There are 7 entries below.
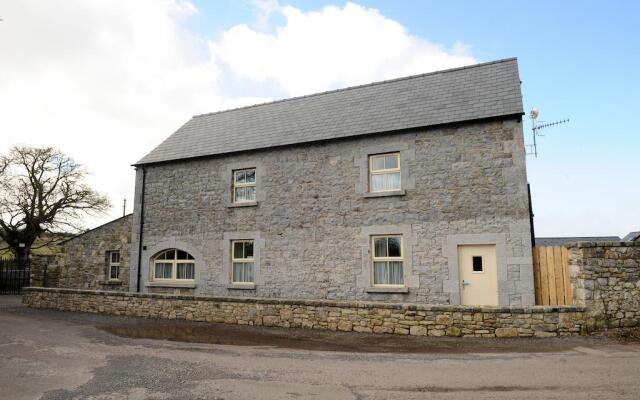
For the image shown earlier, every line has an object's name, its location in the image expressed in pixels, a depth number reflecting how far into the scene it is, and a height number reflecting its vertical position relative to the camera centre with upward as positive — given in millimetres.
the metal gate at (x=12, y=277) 23234 -778
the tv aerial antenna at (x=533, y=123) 14477 +4529
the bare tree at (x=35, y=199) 29141 +4416
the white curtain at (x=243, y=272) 14727 -391
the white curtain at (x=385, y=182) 13159 +2383
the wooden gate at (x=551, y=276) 10547 -448
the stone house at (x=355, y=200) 11812 +1907
